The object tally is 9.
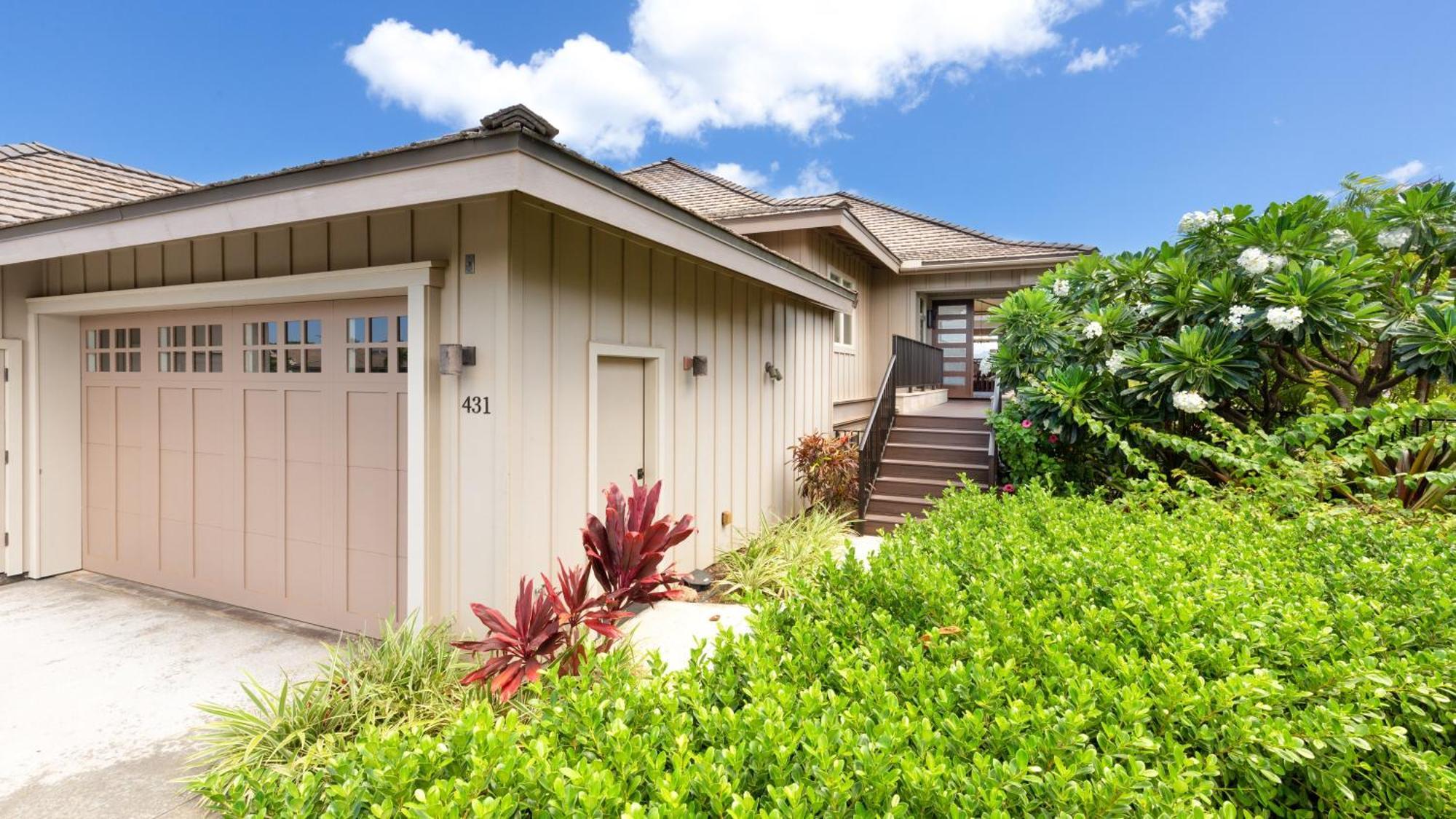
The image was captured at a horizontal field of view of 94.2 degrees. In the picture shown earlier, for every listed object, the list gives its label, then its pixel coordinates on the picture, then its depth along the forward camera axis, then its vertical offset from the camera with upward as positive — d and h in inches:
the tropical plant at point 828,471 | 308.8 -30.7
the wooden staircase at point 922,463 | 317.7 -29.3
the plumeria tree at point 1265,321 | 208.7 +27.6
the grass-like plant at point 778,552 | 220.8 -53.5
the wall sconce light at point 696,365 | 233.5 +13.7
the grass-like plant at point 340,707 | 118.6 -57.5
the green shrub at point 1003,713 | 51.1 -28.3
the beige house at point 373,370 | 152.8 +10.4
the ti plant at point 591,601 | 125.0 -39.2
